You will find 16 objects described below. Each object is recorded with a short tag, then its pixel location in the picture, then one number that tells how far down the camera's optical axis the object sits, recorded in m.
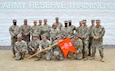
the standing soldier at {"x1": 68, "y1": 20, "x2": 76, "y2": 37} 6.27
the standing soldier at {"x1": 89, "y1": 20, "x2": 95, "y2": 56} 6.12
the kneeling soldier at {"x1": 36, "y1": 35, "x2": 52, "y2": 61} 5.99
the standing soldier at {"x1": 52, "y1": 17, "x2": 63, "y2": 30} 6.50
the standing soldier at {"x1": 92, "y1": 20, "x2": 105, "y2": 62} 5.91
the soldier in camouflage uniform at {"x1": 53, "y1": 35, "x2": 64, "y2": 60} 5.91
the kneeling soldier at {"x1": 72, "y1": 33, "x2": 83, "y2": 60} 6.00
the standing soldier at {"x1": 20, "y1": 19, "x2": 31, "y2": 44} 6.42
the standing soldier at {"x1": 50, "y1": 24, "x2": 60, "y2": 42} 6.20
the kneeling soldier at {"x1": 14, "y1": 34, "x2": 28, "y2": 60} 5.93
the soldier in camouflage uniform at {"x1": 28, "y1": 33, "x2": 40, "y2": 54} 6.16
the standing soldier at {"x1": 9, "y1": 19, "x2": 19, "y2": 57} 6.30
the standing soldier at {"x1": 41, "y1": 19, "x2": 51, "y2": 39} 6.44
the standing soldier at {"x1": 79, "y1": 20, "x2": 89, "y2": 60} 6.09
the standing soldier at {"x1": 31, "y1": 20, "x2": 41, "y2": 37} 6.40
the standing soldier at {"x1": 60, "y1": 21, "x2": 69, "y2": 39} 6.25
